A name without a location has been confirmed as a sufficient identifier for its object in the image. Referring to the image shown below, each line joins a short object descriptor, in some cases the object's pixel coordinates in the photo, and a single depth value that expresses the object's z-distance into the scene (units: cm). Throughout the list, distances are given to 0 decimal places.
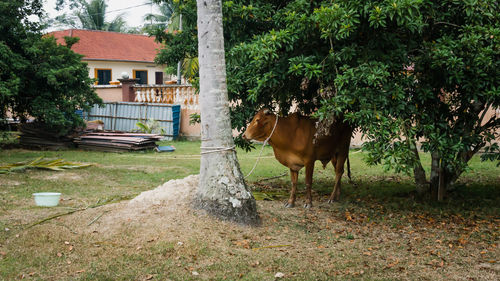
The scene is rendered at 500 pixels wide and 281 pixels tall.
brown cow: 776
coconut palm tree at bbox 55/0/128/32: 4000
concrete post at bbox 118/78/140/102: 2338
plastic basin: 735
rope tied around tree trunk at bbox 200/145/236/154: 629
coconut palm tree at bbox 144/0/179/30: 3559
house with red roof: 3306
